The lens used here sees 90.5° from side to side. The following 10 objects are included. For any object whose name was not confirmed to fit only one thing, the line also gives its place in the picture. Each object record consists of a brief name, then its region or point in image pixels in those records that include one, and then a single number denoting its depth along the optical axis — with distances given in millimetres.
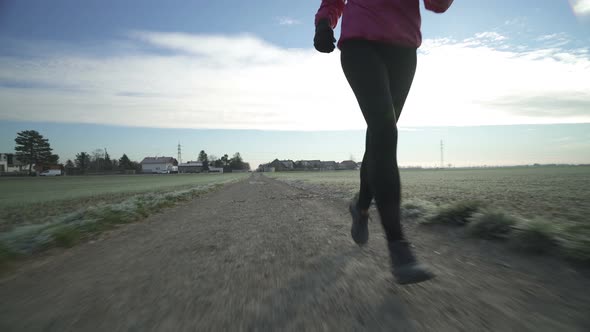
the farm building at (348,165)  128337
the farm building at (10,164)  83562
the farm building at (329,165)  124938
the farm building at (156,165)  130488
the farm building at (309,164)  132800
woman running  1769
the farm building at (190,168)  137375
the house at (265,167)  152375
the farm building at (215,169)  136825
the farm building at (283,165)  144875
